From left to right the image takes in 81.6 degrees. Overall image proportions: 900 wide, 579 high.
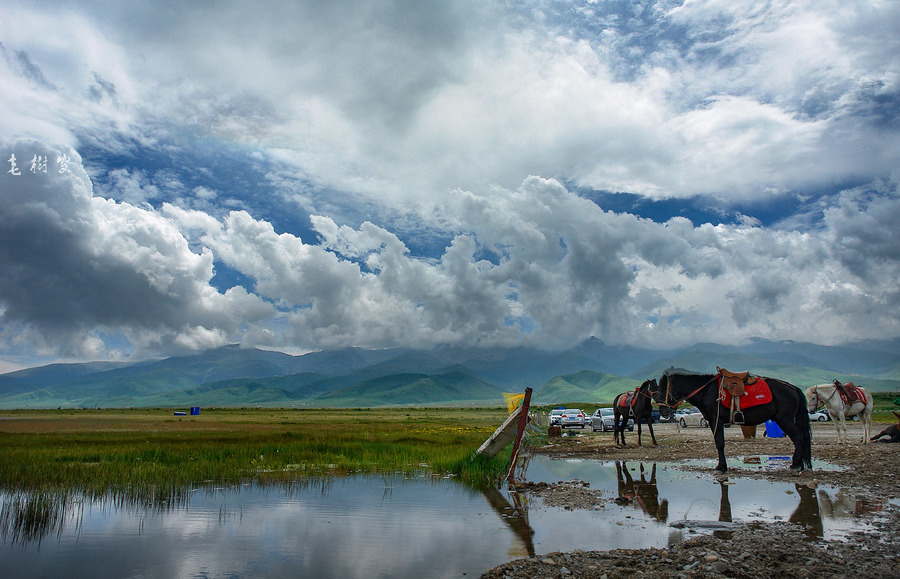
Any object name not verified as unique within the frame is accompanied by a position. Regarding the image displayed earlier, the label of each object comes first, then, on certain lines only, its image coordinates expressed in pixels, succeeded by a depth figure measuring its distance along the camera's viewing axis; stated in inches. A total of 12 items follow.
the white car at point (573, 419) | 1979.6
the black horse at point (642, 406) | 1063.0
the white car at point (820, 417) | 2194.9
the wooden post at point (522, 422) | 628.4
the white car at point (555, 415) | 1830.7
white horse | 899.4
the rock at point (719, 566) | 289.0
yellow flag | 762.8
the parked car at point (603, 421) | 1740.9
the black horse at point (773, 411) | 658.8
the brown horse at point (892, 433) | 969.5
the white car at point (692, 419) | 2018.6
